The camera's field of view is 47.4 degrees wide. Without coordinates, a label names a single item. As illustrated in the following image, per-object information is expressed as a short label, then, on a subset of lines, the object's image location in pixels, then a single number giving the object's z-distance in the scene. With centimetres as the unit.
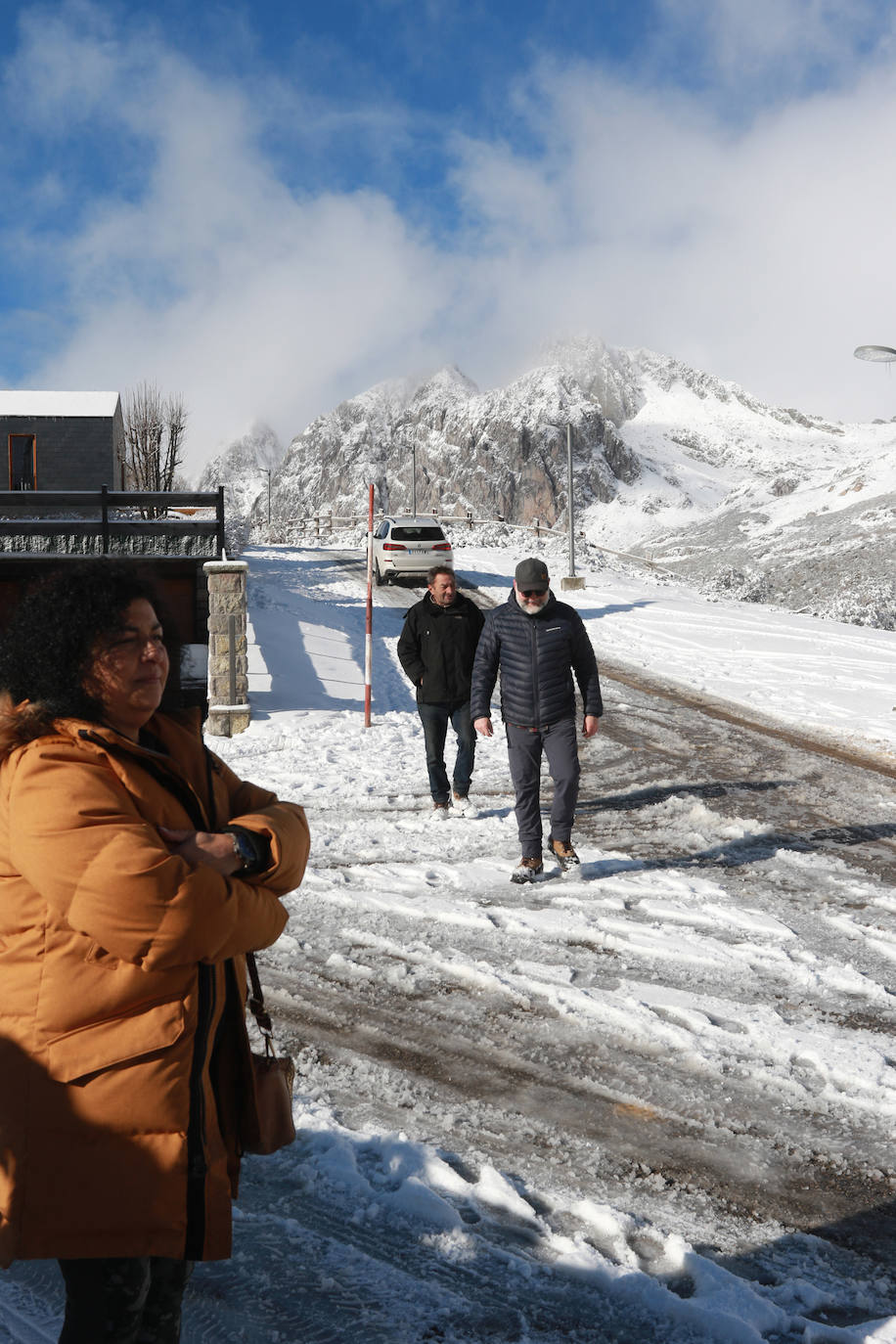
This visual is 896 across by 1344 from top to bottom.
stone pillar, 1124
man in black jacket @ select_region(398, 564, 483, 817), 804
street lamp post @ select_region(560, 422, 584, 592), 2378
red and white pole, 1128
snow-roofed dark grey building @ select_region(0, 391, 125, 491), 2967
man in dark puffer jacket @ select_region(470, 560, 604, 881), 636
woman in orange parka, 173
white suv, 2231
